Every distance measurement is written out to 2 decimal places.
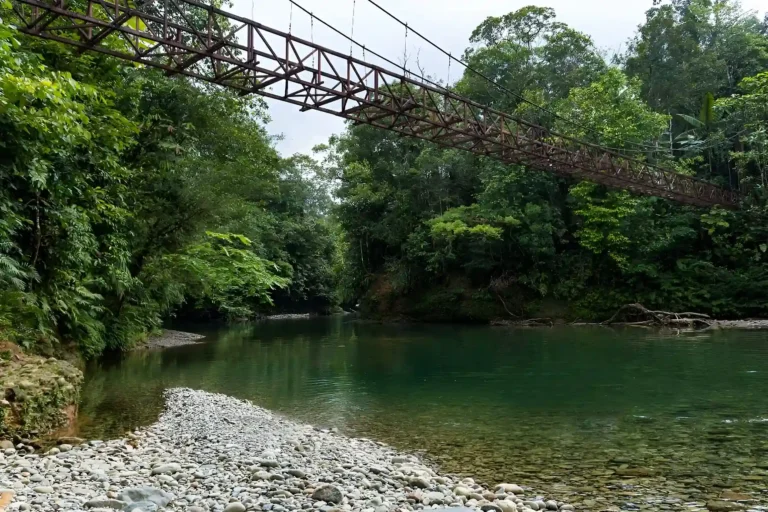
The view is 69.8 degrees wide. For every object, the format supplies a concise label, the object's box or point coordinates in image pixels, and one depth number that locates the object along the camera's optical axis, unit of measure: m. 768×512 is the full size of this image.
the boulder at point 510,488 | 5.33
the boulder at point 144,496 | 4.43
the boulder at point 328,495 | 4.68
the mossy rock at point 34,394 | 6.46
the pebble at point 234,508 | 4.34
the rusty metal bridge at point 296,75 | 9.90
